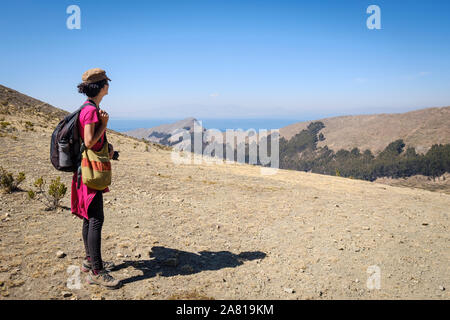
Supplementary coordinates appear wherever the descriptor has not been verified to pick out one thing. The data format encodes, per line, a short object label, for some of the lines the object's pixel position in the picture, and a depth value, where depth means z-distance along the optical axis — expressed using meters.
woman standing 3.94
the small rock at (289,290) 4.70
